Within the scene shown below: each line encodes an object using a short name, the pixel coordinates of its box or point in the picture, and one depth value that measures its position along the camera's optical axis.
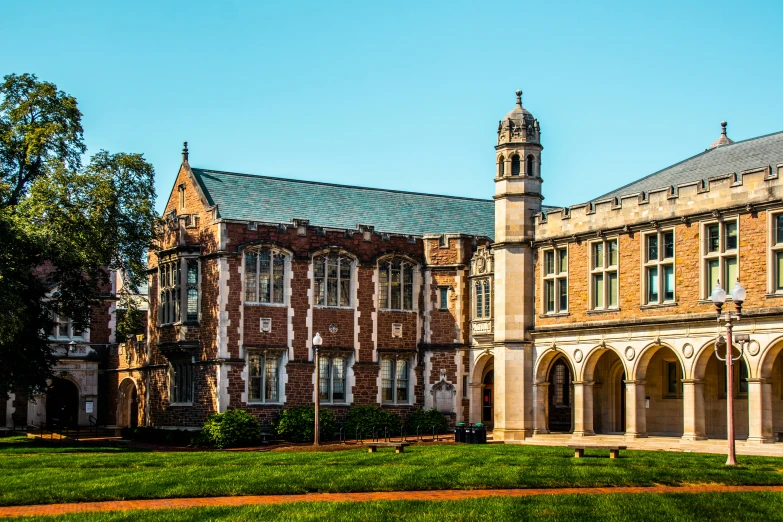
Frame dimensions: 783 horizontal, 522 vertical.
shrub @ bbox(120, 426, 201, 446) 41.75
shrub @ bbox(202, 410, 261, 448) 40.22
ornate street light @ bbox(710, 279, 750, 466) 25.73
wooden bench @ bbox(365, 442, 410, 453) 30.80
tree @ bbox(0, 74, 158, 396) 38.34
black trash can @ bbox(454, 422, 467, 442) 38.00
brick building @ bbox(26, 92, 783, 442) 34.22
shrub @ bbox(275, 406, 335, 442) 41.88
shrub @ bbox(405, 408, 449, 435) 44.22
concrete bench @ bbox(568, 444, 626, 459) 27.90
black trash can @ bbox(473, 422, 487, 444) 37.62
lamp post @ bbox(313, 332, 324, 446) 37.59
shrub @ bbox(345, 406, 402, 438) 43.06
